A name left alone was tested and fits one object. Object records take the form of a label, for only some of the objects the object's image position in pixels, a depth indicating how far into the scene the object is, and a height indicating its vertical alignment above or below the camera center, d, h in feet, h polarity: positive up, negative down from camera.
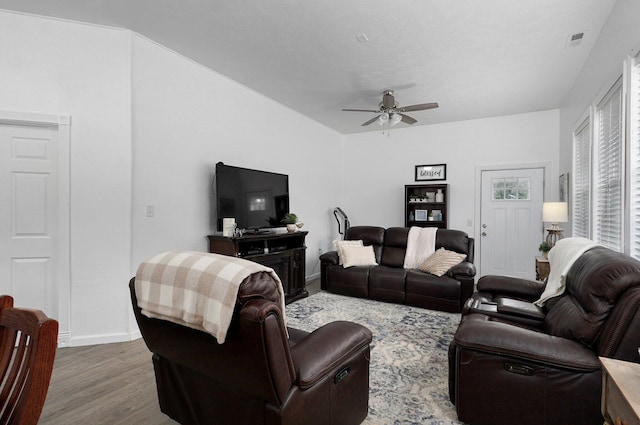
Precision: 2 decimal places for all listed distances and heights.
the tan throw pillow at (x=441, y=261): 13.17 -2.25
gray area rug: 6.20 -4.06
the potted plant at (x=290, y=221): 14.22 -0.57
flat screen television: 11.43 +0.51
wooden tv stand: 11.32 -1.76
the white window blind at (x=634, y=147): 6.66 +1.42
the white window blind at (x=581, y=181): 10.56 +1.12
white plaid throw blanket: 3.78 -1.07
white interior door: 8.50 -0.26
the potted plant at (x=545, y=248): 12.46 -1.52
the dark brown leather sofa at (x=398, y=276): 12.49 -2.93
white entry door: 16.49 -0.56
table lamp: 11.72 -0.15
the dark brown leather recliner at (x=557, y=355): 4.67 -2.33
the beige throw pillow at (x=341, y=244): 15.34 -1.77
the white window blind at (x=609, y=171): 7.60 +1.12
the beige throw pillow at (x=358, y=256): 15.05 -2.31
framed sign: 18.63 +2.35
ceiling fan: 12.84 +4.19
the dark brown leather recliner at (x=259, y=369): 3.82 -2.30
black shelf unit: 18.22 +0.25
